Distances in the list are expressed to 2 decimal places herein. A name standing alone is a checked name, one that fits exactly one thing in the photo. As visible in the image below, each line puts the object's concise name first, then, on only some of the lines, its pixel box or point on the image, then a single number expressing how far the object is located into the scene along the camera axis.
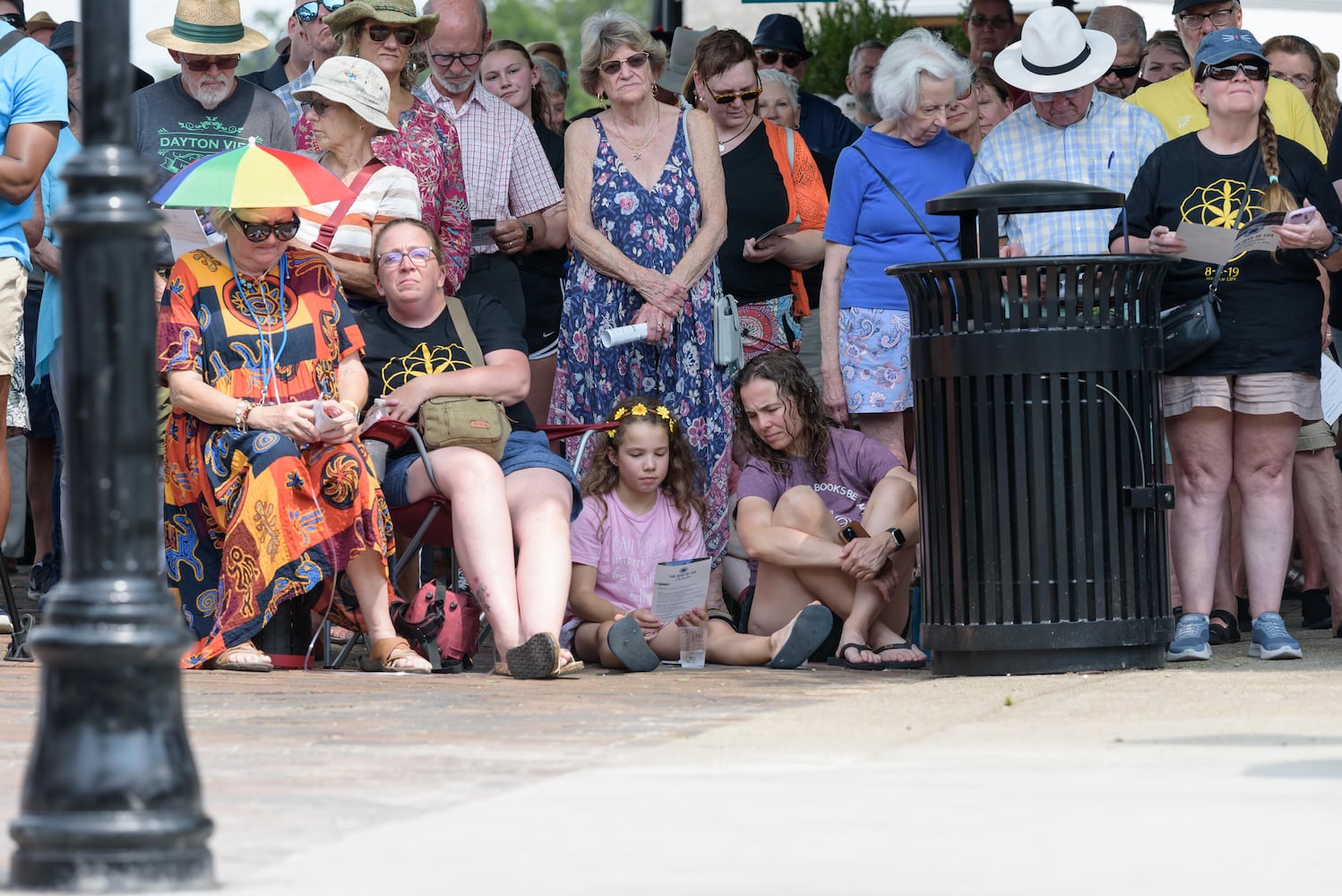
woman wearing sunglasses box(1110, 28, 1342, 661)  14.43
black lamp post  6.79
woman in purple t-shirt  14.73
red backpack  14.45
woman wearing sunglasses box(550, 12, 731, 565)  16.39
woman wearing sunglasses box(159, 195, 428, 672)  13.87
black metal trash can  12.81
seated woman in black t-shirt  13.81
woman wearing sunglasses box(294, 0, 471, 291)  16.14
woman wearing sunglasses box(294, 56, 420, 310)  15.35
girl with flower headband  14.85
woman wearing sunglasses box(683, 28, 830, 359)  17.81
